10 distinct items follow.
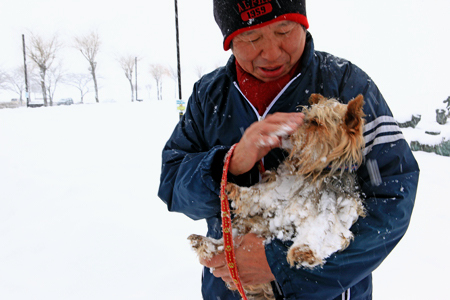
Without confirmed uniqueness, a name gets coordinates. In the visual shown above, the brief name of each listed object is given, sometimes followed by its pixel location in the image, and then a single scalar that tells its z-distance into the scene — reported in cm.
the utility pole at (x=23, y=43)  3212
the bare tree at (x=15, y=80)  6525
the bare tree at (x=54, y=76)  6289
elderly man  128
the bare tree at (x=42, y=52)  4003
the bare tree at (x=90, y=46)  4612
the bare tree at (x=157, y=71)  6494
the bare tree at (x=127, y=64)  5616
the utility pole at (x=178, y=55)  689
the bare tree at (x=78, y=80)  7388
